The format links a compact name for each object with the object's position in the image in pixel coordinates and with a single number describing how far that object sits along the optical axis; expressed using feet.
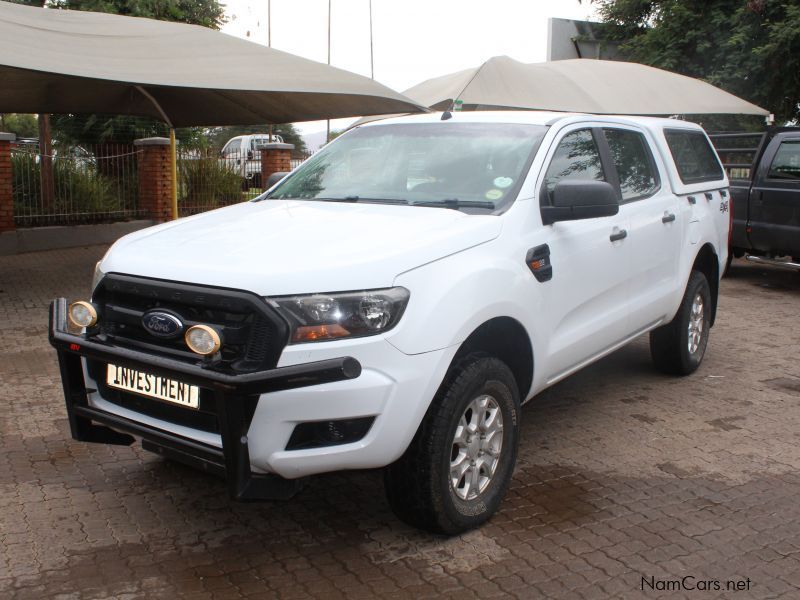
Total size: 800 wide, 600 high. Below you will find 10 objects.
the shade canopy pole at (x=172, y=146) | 43.89
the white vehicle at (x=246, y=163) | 57.47
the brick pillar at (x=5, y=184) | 43.09
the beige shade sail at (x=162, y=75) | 30.81
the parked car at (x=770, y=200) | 33.81
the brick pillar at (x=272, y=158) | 59.93
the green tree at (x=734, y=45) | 58.18
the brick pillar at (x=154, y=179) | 51.19
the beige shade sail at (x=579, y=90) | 40.75
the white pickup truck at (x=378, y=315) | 10.48
